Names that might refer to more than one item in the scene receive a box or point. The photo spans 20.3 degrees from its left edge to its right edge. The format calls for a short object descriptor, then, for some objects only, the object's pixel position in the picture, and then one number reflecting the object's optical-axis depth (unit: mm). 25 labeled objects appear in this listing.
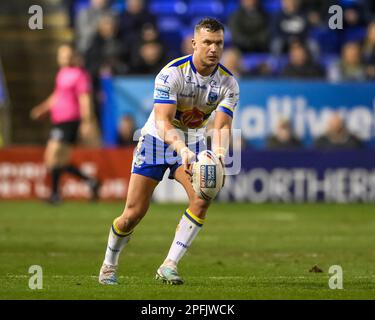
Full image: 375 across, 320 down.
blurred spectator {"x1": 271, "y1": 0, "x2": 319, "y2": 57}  23562
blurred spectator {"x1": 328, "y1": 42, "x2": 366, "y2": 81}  22312
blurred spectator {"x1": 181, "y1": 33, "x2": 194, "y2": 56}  22034
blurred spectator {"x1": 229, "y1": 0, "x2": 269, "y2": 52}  23516
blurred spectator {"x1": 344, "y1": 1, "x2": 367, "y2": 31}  24984
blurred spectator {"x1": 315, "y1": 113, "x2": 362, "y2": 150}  20938
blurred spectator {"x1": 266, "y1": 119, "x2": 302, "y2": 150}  20859
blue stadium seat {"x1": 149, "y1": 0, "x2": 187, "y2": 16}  26000
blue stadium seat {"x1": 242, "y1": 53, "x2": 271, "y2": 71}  23333
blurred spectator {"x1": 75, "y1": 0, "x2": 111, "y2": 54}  24250
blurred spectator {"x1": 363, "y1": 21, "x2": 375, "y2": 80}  22406
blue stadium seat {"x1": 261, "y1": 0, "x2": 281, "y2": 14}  25781
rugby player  9641
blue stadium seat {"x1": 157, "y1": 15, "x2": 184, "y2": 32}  25438
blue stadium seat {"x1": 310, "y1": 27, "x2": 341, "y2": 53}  25062
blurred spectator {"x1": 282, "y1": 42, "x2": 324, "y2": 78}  22144
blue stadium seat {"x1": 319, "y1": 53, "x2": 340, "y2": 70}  24075
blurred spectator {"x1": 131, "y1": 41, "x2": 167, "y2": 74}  22266
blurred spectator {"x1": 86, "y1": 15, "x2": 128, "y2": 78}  22828
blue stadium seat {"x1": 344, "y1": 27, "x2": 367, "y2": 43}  25156
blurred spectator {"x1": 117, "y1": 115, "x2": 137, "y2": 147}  21047
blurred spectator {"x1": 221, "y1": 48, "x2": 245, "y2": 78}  21453
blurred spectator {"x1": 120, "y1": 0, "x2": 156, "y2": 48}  23484
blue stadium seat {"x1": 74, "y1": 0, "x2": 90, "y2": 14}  25442
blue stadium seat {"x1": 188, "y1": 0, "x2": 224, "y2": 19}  25875
